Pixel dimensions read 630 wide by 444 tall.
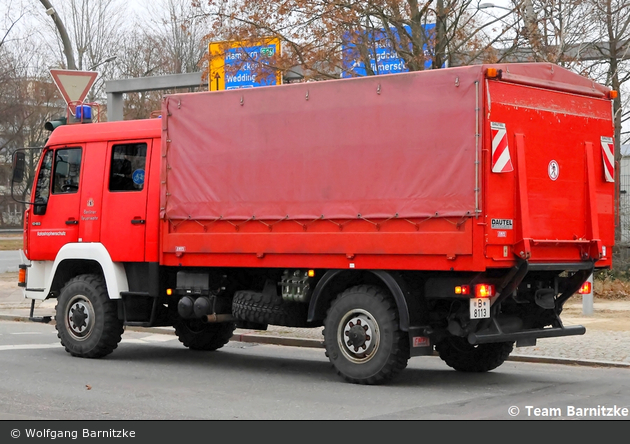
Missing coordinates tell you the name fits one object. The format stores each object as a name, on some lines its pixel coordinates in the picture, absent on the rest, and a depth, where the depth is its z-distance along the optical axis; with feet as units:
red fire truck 31.45
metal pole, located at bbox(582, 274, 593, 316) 55.52
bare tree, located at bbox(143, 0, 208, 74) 139.85
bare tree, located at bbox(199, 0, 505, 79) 55.72
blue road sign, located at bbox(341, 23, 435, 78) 57.41
